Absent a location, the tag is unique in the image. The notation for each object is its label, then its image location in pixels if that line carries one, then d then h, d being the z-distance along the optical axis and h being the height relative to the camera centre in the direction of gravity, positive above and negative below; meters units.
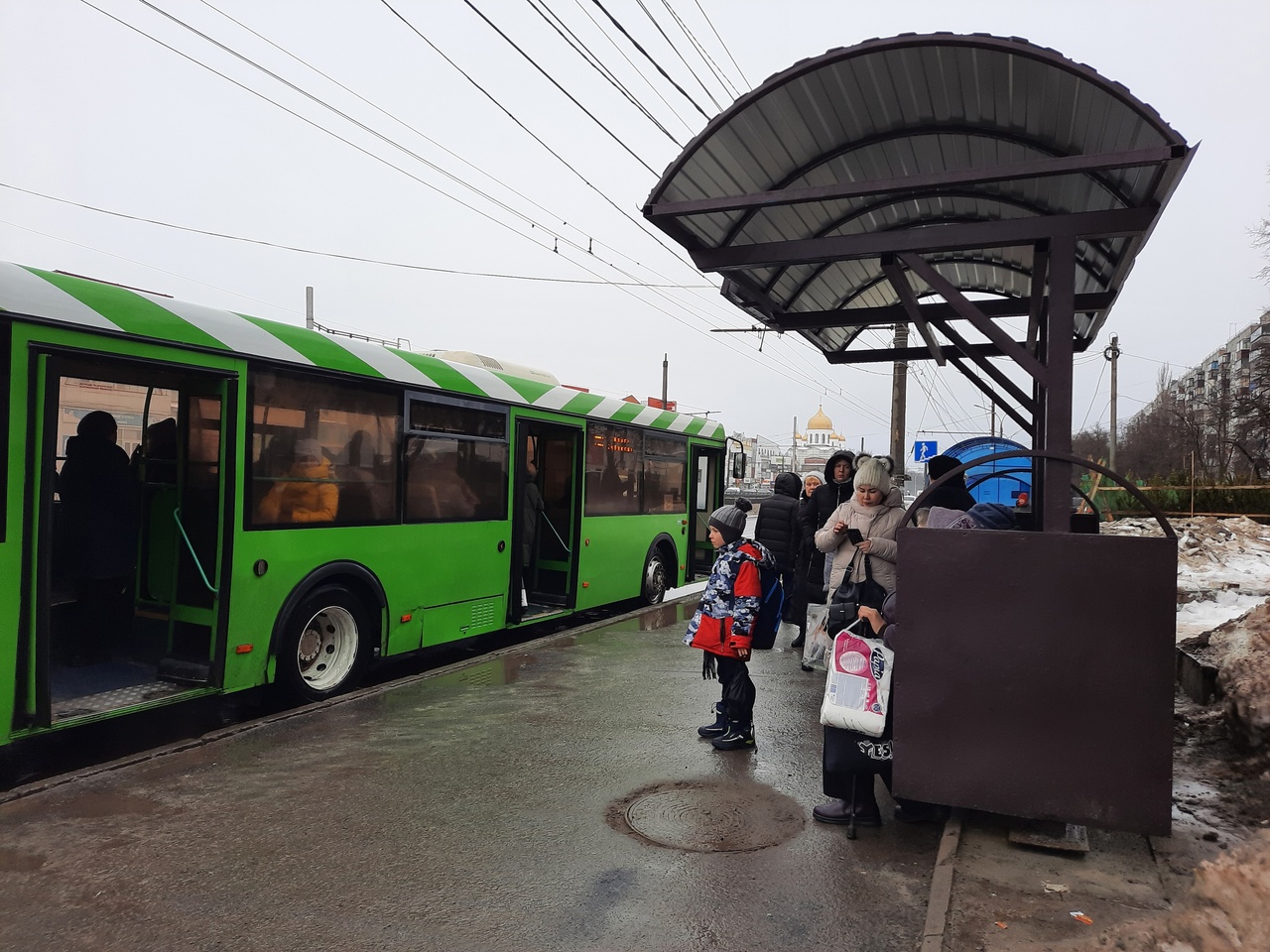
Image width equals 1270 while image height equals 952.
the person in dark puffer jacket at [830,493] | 7.95 -0.02
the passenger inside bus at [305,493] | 6.14 -0.11
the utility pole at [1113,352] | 47.97 +8.18
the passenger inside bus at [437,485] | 7.41 -0.03
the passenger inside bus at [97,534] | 5.86 -0.42
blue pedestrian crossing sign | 22.97 +1.18
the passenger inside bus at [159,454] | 6.34 +0.15
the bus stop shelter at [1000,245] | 3.60 +1.27
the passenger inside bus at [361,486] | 6.71 -0.05
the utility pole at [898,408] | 21.58 +2.19
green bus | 4.75 -0.19
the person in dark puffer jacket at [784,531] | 8.90 -0.42
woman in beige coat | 5.17 -0.22
